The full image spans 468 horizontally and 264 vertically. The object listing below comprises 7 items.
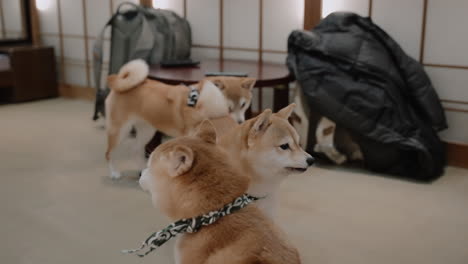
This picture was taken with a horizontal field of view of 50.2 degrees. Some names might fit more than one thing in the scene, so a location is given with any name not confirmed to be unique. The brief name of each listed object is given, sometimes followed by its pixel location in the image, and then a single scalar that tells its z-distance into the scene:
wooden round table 3.11
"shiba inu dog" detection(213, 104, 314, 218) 1.77
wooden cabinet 5.25
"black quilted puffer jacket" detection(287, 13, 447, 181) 3.03
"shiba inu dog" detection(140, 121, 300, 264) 1.13
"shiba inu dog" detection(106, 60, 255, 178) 2.58
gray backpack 3.99
